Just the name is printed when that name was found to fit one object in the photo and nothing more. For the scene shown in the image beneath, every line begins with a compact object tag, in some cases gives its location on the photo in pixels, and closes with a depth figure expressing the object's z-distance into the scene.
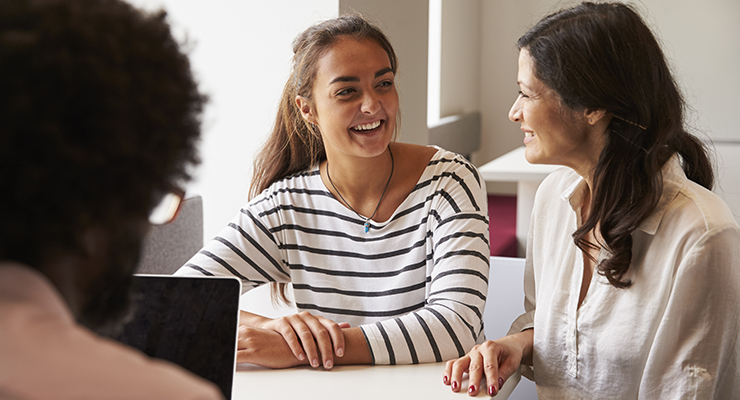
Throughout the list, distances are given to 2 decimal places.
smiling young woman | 1.26
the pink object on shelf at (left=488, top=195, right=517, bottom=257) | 3.71
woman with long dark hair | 1.02
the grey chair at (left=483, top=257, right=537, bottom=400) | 1.74
